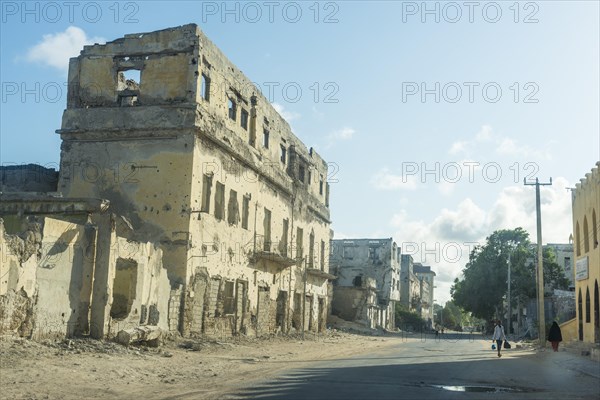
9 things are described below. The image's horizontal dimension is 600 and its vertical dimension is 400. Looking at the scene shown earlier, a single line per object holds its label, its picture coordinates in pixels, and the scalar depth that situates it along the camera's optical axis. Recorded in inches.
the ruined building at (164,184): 738.2
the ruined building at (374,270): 2596.0
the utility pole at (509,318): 2344.7
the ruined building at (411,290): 3523.6
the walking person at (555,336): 1133.7
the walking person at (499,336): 991.6
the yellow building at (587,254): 1042.7
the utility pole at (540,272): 1320.1
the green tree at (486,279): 2591.0
